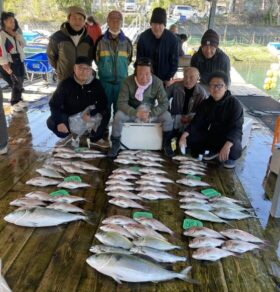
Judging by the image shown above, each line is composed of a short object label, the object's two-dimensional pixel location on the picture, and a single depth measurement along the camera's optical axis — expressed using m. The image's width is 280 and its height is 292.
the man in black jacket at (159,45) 4.12
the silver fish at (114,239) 2.01
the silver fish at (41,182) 2.89
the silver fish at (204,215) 2.45
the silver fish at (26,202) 2.47
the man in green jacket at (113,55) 3.97
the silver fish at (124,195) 2.71
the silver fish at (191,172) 3.29
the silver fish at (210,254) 2.00
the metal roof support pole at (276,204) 2.49
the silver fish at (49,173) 3.07
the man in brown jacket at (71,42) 4.05
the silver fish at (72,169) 3.22
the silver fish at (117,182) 2.93
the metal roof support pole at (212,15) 6.47
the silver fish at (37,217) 2.24
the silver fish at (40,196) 2.55
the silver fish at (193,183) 3.04
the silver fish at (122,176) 3.06
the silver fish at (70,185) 2.87
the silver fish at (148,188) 2.85
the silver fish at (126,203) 2.59
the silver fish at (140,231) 2.14
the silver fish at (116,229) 2.12
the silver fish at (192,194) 2.75
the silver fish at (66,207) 2.43
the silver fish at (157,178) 3.08
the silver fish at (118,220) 2.26
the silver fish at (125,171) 3.16
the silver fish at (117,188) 2.83
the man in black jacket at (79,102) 3.81
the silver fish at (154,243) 2.02
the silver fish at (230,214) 2.52
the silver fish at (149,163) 3.45
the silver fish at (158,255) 1.94
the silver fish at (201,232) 2.20
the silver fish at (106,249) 1.94
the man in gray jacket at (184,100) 3.97
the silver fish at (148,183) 2.98
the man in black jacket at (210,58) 4.05
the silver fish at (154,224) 2.26
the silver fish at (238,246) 2.09
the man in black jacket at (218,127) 3.41
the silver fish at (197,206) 2.56
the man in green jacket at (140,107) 3.71
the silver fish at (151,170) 3.27
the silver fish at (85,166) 3.31
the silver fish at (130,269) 1.75
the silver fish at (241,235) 2.19
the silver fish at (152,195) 2.76
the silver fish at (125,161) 3.49
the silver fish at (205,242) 2.09
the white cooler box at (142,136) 3.79
